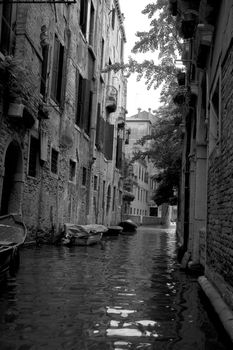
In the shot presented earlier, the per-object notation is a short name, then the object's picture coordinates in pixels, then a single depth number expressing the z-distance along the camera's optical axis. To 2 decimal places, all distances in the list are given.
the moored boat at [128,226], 26.95
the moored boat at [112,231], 21.56
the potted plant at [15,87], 9.23
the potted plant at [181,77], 12.53
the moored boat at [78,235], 13.69
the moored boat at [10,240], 6.15
